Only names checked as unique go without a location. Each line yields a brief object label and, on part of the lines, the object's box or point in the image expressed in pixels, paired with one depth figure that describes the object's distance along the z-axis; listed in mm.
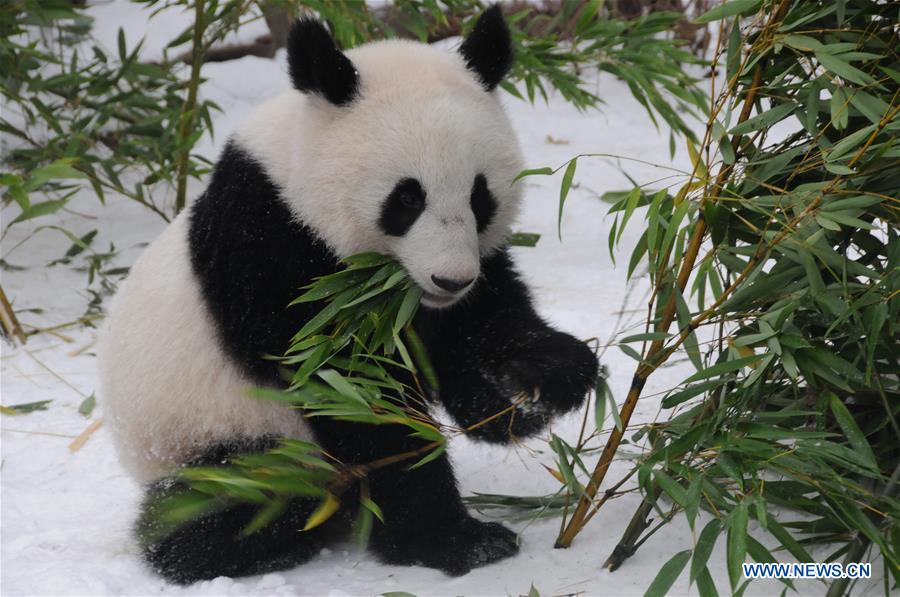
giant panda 4578
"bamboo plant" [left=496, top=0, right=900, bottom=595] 3920
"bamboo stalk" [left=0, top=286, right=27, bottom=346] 8117
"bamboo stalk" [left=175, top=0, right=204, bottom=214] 9031
